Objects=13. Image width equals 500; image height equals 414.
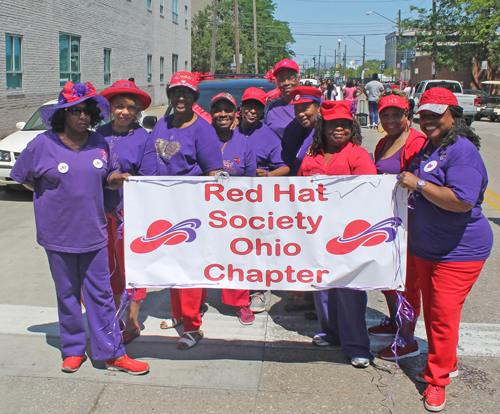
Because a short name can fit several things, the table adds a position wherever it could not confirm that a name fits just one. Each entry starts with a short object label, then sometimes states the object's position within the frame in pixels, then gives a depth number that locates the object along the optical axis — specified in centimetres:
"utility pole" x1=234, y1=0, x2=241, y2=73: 3386
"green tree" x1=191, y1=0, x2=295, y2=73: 4272
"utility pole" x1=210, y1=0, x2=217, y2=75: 2976
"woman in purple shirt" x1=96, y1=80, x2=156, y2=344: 402
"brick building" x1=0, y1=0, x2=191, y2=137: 1631
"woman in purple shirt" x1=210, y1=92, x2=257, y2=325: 443
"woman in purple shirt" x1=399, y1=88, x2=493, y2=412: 327
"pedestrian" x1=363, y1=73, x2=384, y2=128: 1948
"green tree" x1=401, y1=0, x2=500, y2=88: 3297
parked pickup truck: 2464
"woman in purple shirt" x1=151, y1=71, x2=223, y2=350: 401
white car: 929
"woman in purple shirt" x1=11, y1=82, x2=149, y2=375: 353
